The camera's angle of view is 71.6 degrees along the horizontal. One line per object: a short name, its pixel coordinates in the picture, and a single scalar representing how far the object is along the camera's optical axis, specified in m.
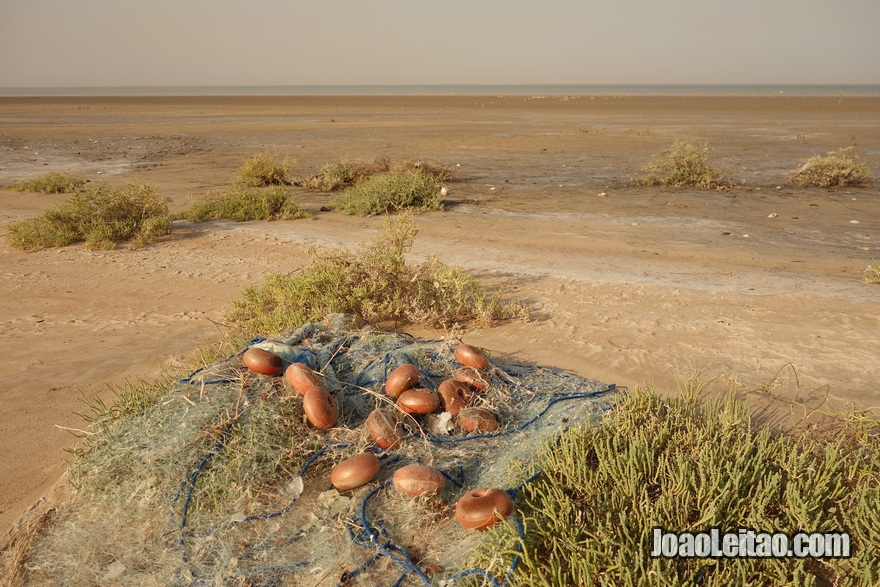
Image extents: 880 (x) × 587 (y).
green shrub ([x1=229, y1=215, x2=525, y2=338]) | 5.91
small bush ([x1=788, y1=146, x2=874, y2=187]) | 15.05
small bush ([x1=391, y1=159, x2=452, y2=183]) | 15.25
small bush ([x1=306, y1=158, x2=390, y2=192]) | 14.69
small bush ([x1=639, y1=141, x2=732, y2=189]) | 15.16
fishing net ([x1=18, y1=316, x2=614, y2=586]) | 2.91
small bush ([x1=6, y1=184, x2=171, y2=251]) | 9.39
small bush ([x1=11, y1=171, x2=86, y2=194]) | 14.18
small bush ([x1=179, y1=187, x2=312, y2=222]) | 11.30
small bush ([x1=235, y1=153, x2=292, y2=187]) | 14.80
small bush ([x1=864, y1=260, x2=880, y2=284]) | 7.51
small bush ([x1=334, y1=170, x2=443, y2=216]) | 11.84
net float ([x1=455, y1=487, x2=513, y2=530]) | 2.84
